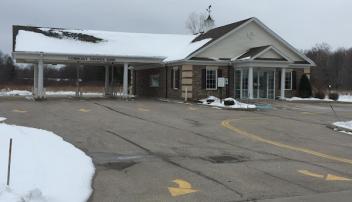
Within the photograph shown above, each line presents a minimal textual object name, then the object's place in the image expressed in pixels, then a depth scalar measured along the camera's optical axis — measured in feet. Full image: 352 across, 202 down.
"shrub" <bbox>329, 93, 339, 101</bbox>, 133.59
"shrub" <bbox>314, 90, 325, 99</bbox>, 131.85
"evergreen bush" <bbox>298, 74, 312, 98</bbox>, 129.39
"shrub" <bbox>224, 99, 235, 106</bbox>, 100.48
